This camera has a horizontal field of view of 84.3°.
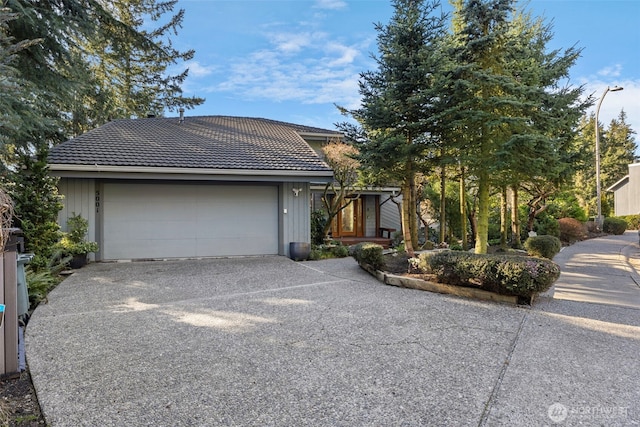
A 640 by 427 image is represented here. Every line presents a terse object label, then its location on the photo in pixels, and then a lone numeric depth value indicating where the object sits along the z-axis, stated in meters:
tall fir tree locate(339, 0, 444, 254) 7.73
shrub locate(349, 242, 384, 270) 7.73
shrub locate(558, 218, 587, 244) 15.27
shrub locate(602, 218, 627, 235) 20.30
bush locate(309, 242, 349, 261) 10.41
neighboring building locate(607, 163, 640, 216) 27.31
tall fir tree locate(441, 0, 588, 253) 6.98
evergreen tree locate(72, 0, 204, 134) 17.81
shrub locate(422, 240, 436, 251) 11.11
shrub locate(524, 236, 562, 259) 9.58
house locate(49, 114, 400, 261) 9.12
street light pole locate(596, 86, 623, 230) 19.41
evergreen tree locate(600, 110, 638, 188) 35.91
